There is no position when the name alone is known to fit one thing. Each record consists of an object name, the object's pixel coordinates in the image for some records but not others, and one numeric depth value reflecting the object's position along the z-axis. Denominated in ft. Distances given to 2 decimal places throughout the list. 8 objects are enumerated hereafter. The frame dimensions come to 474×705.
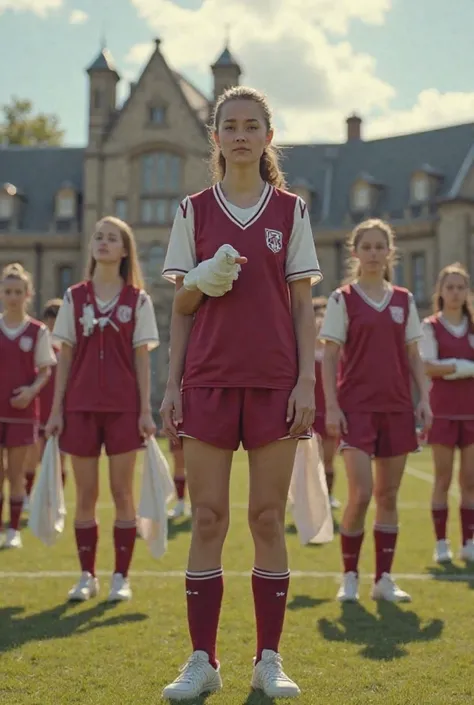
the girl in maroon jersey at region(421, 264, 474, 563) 26.94
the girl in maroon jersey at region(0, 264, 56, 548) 27.73
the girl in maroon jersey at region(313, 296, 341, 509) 37.06
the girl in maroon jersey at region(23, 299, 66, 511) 36.81
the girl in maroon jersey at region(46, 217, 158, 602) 20.76
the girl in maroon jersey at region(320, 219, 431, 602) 20.76
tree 193.88
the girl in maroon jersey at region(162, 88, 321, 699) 13.65
